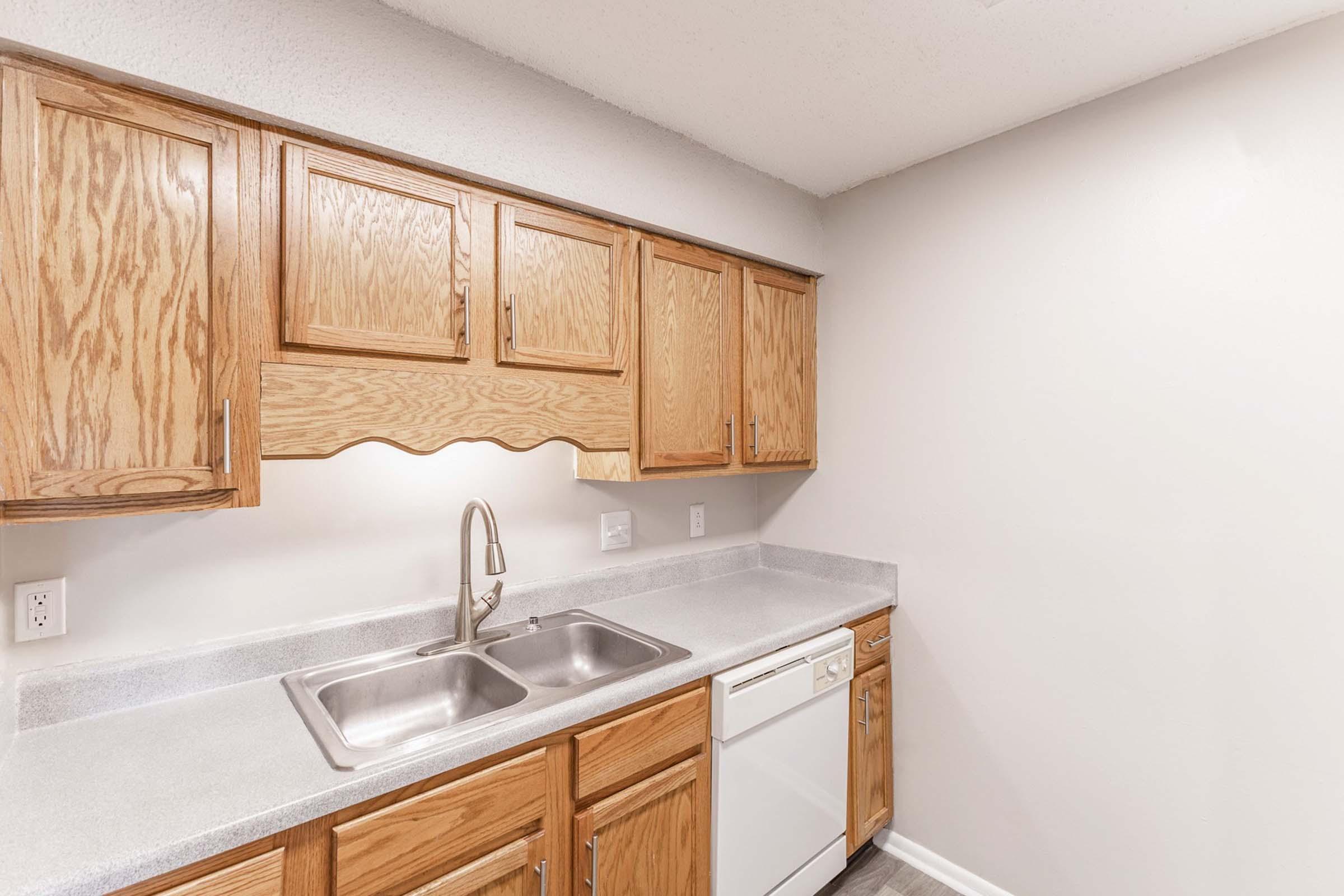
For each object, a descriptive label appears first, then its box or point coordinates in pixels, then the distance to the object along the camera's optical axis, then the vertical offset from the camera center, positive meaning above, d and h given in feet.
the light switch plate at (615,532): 7.00 -0.94
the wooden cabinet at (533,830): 3.29 -2.38
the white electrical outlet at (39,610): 3.87 -1.00
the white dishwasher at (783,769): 5.28 -3.01
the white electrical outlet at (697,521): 7.93 -0.91
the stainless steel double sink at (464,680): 4.38 -1.90
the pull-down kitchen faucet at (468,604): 5.42 -1.40
